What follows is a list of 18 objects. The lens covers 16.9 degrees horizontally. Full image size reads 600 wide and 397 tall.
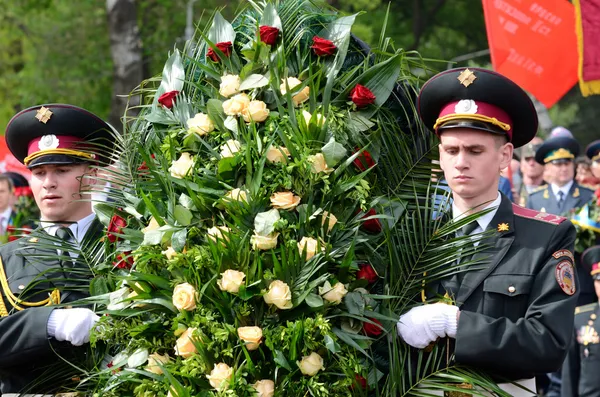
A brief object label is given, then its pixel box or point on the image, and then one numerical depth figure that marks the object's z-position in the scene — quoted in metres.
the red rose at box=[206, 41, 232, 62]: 7.85
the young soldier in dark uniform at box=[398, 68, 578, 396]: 7.32
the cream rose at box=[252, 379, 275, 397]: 6.73
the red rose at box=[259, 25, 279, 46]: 7.72
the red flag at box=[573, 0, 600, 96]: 15.21
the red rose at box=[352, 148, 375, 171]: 7.49
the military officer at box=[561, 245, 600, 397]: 14.37
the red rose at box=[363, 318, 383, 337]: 7.18
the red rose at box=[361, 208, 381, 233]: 7.45
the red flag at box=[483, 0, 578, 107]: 17.76
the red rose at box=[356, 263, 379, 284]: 7.31
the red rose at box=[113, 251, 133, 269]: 7.66
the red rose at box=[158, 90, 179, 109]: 8.04
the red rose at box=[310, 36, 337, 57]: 7.71
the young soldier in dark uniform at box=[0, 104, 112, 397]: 8.12
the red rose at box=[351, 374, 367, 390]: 6.97
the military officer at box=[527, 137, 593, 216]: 18.48
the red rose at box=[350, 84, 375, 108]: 7.60
